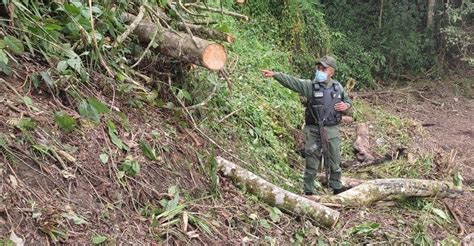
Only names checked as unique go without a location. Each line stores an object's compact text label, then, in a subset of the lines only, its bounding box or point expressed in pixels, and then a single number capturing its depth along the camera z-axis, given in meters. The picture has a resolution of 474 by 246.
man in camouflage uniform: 5.78
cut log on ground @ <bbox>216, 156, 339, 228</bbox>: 4.98
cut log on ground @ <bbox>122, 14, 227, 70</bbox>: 4.98
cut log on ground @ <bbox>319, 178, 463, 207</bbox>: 5.64
